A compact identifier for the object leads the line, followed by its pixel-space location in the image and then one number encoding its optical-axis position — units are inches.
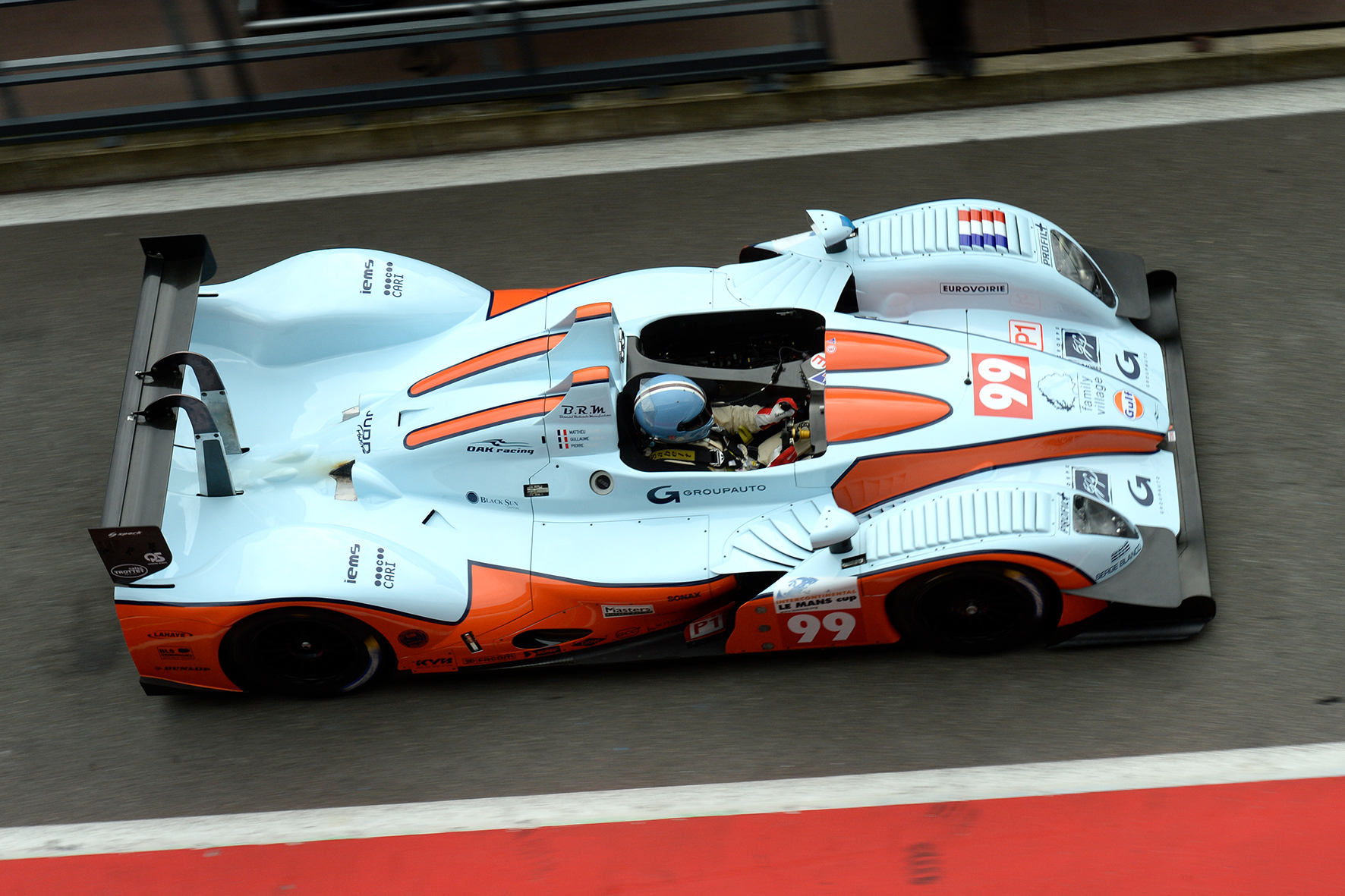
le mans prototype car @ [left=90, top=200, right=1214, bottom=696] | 366.0
